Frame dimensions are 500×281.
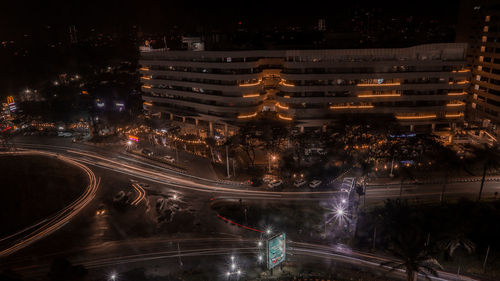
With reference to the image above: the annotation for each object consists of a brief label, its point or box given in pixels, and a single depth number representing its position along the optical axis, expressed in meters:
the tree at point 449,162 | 52.44
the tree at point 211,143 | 78.65
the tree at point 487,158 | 49.72
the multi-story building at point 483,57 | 83.81
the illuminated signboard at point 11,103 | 110.12
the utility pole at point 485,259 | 39.08
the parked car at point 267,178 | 63.87
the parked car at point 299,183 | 61.35
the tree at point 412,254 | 33.41
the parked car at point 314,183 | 60.41
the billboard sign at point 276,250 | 37.63
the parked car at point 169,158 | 75.41
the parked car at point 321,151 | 72.54
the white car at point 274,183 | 61.63
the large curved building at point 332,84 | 79.38
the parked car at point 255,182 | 62.69
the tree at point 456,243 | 39.69
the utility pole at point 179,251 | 43.45
